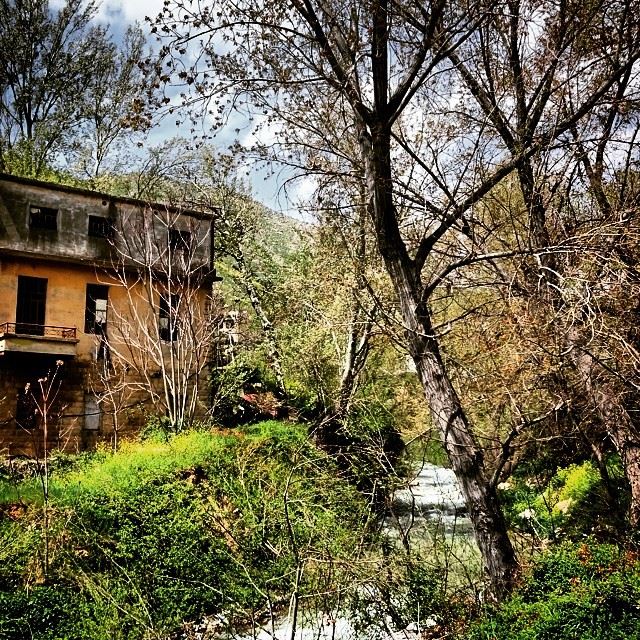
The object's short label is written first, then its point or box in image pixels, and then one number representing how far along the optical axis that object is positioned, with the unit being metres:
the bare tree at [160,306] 18.52
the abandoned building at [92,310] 17.80
